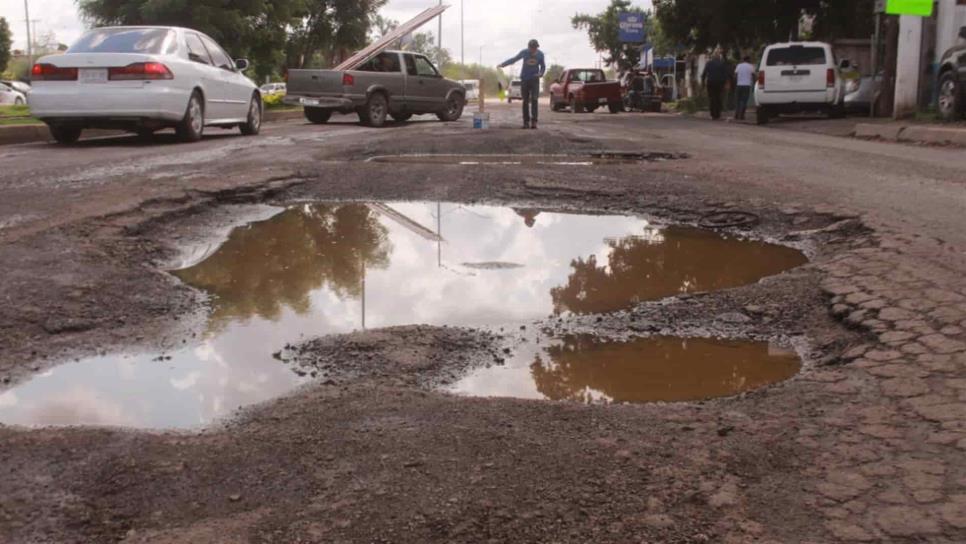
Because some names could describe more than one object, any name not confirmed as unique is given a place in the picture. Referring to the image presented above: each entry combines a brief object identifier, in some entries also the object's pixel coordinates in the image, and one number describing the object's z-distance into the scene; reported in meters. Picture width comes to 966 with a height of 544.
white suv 18.77
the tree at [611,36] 70.44
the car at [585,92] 31.42
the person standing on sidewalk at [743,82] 20.92
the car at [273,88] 52.44
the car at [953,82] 13.73
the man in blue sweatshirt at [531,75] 15.22
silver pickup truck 17.59
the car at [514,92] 61.14
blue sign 60.06
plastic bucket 15.94
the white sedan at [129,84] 10.46
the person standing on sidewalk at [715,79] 21.55
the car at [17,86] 40.62
